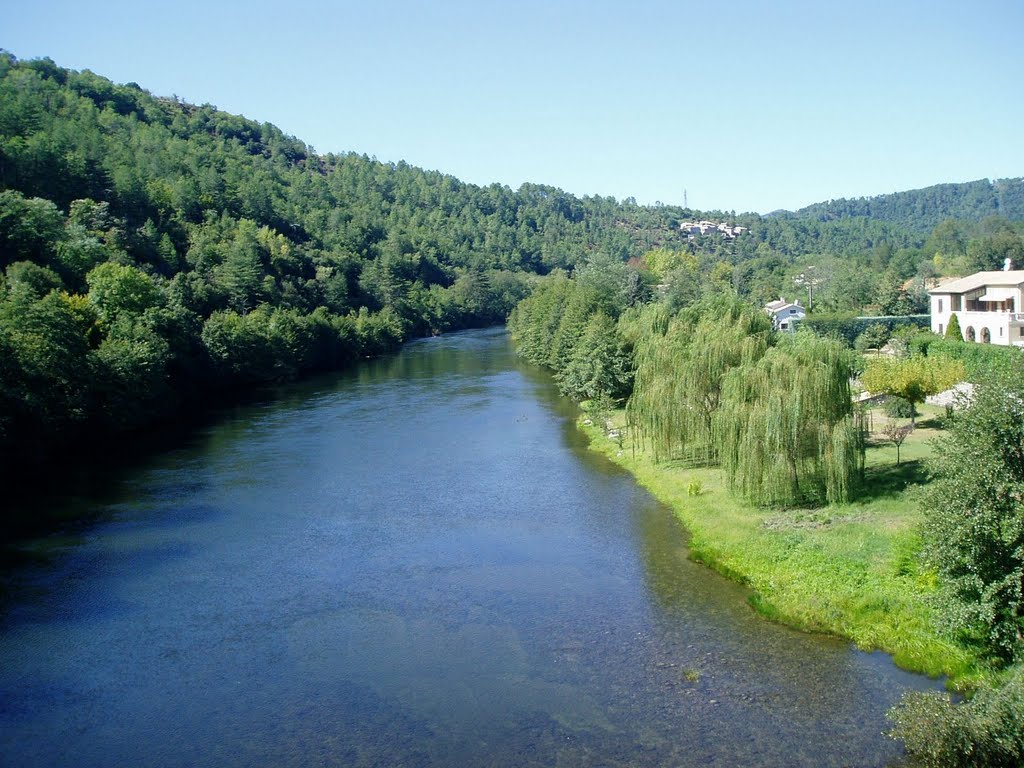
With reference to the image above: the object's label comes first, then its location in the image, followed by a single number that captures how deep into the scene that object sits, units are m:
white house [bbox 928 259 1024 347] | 54.00
